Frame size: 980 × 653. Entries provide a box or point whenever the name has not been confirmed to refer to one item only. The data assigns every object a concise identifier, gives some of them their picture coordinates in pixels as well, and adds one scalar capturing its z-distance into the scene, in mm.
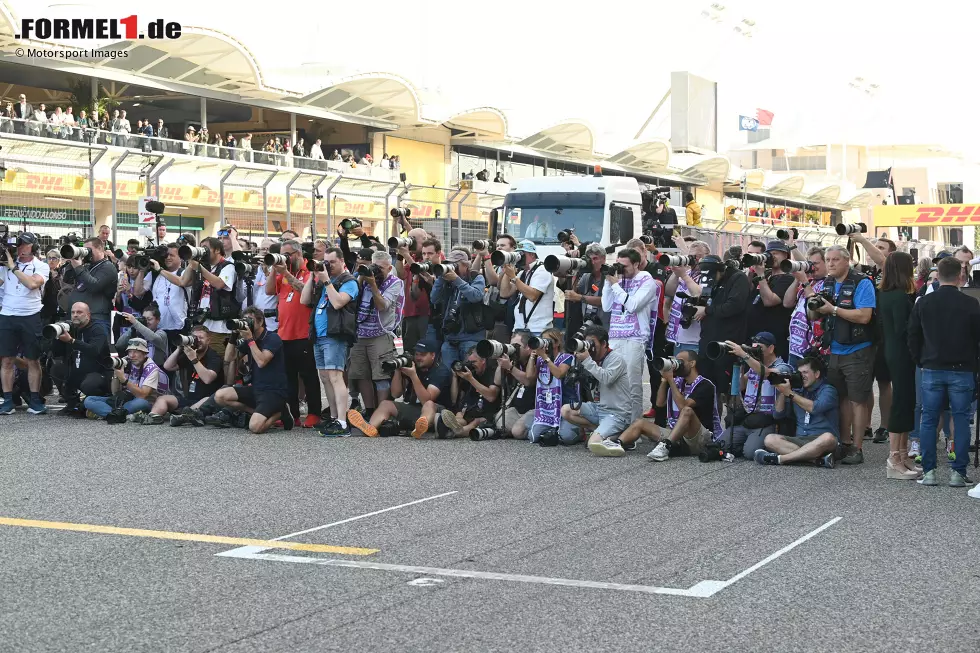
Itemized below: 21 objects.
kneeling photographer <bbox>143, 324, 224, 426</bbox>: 12641
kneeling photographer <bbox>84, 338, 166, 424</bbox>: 12930
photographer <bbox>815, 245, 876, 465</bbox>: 10188
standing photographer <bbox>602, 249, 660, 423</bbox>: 11344
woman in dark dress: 9477
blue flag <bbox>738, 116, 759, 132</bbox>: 127675
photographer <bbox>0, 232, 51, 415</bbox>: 13570
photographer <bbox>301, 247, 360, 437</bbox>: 11938
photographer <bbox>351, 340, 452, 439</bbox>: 11859
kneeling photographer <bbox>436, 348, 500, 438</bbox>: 11695
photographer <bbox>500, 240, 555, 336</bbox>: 12109
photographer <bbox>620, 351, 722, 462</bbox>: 10430
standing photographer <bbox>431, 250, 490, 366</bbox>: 12117
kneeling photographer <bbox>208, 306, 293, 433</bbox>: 12117
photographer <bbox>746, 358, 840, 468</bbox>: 9906
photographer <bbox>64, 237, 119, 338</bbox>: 13578
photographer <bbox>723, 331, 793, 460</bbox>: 10266
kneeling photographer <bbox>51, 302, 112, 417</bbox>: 13203
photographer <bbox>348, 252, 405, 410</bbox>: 12141
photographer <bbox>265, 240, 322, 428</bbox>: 12562
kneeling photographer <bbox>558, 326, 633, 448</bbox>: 10812
